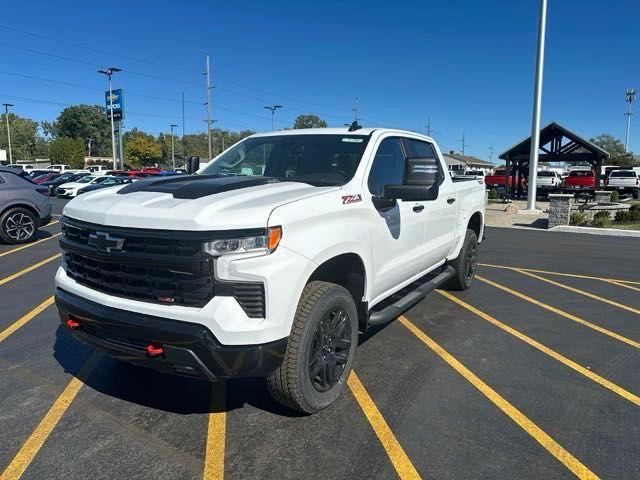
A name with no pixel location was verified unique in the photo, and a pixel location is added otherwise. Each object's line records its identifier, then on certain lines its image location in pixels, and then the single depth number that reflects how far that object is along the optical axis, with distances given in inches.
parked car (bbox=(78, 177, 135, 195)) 1029.8
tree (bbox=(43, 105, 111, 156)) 4458.7
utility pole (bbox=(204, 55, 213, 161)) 1845.7
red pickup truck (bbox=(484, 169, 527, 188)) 1301.7
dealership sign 2003.0
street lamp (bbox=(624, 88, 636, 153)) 3828.7
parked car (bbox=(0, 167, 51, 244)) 408.8
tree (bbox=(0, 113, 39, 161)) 4372.5
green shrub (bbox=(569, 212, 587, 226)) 589.2
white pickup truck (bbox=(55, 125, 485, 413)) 105.7
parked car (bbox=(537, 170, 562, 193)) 1184.8
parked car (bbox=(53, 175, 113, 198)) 1084.5
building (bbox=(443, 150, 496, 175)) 2443.4
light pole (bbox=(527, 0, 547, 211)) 748.0
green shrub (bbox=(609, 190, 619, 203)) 960.0
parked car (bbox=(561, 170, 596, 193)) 1042.1
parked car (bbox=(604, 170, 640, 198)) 1250.0
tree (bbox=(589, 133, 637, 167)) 4477.1
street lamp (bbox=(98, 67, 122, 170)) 2005.3
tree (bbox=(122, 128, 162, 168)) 3580.2
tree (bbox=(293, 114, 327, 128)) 3658.7
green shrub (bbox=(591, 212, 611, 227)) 570.9
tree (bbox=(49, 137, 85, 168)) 3538.4
